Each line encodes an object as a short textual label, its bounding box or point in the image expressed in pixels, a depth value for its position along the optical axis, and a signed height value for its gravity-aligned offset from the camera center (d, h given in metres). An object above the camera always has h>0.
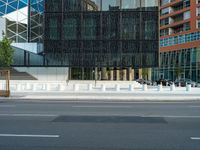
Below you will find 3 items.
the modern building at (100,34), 57.12 +5.75
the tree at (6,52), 50.81 +2.71
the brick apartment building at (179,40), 82.25 +7.53
